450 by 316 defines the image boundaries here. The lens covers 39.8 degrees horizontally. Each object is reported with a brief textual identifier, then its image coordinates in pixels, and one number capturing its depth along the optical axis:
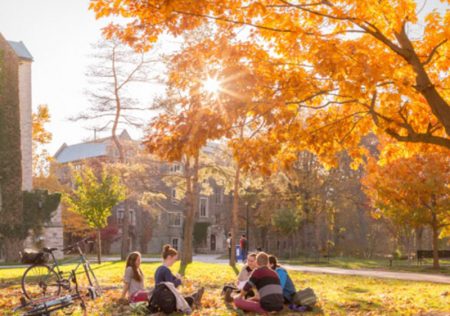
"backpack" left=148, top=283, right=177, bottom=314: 11.24
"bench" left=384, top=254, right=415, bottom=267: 45.97
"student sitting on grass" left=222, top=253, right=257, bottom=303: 13.23
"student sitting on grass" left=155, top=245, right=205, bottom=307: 11.67
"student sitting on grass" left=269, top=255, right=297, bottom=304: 12.48
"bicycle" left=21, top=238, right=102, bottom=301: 14.04
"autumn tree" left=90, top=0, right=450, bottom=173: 10.82
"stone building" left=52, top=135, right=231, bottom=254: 63.97
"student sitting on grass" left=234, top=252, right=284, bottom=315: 11.13
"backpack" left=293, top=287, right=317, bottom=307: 12.26
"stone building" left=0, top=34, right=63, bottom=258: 41.88
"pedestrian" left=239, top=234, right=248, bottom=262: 33.84
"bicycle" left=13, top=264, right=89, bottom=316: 10.01
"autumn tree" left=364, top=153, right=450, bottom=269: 28.03
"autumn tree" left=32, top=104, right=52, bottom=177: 54.16
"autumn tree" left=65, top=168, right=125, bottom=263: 32.03
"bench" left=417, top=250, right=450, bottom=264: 33.47
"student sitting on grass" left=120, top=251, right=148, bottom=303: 12.51
